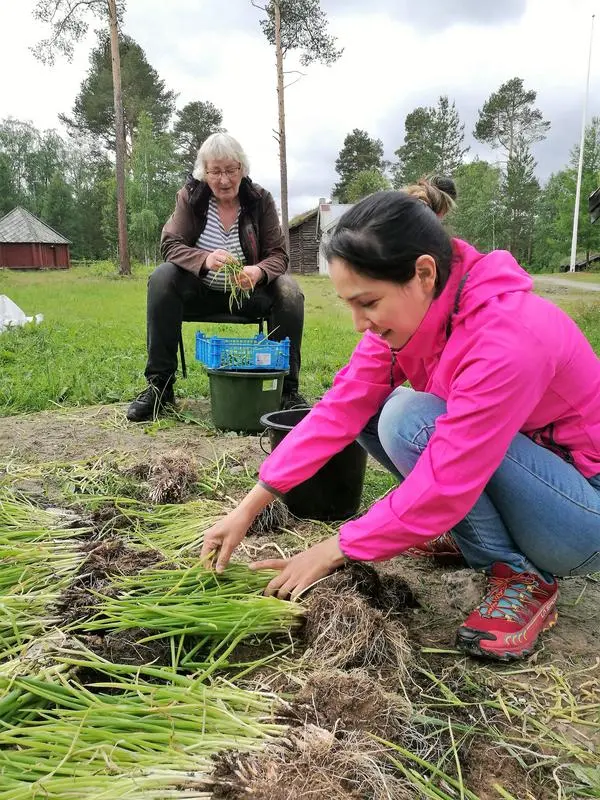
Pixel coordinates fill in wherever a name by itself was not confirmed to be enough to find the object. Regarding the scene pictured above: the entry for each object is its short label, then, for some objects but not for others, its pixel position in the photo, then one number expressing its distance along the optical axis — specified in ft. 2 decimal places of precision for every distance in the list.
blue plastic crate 10.39
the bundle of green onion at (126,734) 3.25
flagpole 85.74
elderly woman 11.02
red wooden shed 102.17
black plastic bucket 7.16
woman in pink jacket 4.23
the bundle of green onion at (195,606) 4.50
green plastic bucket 10.21
